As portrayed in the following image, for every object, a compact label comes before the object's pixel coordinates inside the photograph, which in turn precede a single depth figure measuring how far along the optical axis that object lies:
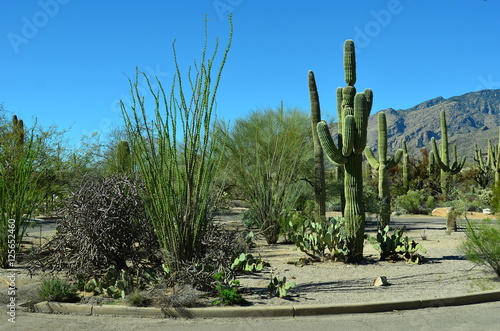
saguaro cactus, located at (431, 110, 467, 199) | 33.09
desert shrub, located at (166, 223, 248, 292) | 7.34
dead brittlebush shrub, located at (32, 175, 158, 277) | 8.09
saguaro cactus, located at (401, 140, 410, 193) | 32.62
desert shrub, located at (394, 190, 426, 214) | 29.08
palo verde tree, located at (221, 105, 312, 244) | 14.59
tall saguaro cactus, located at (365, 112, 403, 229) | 17.53
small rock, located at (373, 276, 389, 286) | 8.16
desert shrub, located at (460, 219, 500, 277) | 8.49
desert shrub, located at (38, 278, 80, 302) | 7.07
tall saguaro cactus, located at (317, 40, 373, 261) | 10.69
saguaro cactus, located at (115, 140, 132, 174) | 17.42
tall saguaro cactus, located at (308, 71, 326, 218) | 15.69
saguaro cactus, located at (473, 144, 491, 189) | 36.33
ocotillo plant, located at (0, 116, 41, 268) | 10.12
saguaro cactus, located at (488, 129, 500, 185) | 32.56
